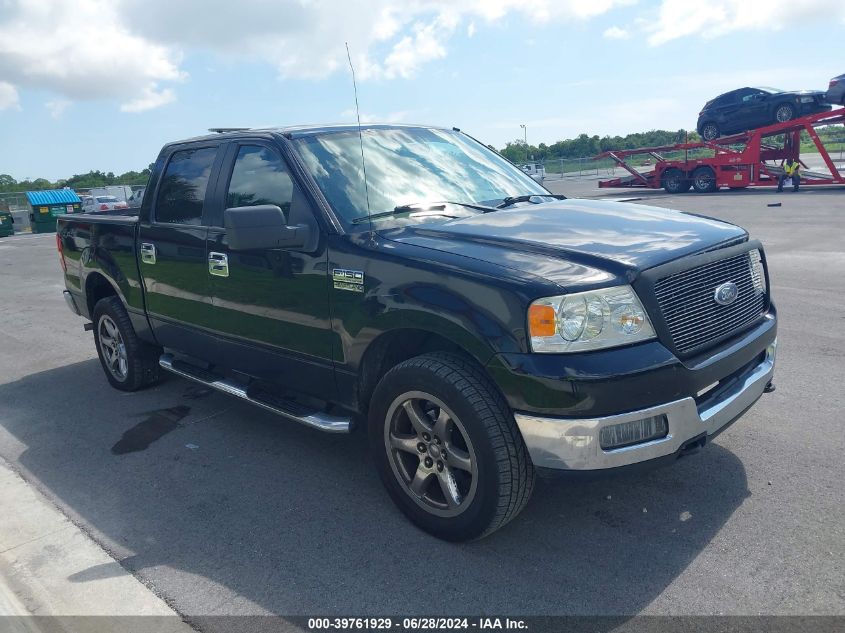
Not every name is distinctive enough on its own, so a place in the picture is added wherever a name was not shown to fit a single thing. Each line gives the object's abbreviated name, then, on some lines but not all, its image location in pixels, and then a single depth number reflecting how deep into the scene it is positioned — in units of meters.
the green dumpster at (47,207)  30.00
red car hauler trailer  21.65
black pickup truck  2.89
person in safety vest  21.80
